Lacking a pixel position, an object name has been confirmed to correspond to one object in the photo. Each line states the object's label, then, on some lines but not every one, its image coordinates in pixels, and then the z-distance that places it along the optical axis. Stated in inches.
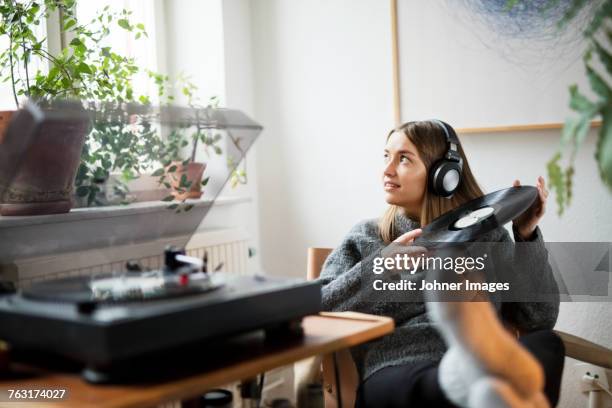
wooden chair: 58.4
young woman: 56.7
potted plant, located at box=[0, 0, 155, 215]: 40.9
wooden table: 29.7
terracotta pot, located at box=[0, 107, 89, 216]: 35.1
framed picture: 74.9
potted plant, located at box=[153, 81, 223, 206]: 42.7
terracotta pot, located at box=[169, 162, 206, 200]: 44.3
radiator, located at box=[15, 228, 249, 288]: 41.1
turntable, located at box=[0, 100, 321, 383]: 30.4
